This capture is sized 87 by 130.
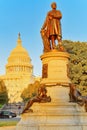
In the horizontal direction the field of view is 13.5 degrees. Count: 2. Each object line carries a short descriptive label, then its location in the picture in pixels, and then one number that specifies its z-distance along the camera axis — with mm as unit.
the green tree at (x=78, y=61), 52125
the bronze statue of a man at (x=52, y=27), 22453
